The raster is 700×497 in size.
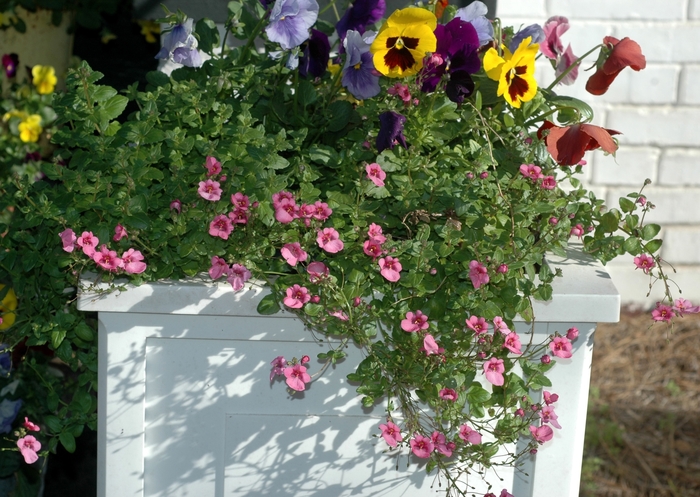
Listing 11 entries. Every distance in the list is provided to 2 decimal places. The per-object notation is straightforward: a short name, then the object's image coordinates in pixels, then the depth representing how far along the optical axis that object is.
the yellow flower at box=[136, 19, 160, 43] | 2.99
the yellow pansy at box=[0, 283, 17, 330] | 1.60
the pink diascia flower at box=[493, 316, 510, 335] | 1.23
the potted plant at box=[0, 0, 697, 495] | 1.29
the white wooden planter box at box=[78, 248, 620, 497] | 1.32
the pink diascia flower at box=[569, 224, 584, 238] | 1.48
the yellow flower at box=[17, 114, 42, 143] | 2.93
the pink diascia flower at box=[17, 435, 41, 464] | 1.29
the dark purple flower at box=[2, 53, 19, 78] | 2.95
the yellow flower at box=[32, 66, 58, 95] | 2.97
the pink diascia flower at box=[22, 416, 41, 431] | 1.29
